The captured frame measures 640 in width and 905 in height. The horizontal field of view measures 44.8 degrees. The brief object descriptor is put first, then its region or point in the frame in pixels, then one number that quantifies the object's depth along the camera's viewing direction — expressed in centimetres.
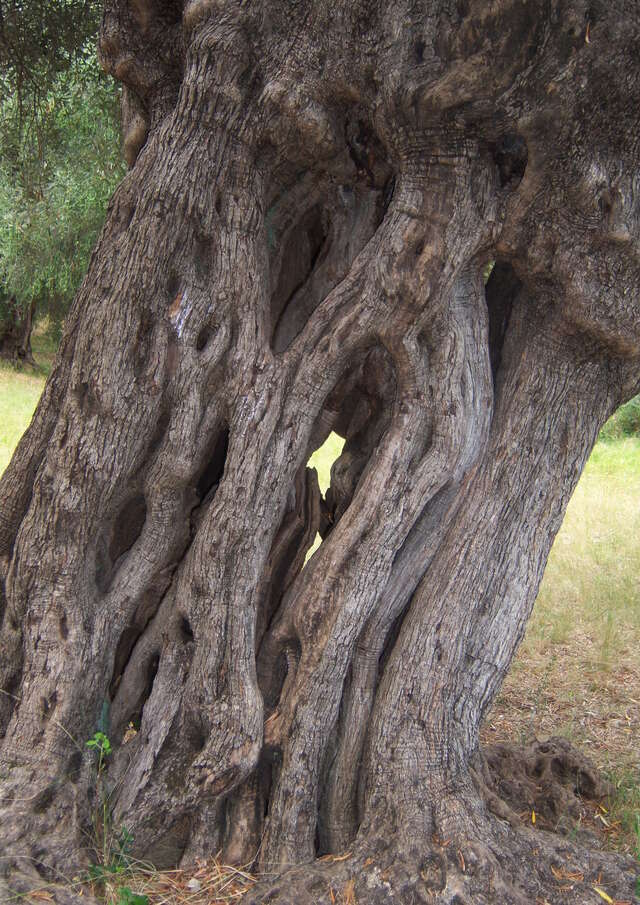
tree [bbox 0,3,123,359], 582
